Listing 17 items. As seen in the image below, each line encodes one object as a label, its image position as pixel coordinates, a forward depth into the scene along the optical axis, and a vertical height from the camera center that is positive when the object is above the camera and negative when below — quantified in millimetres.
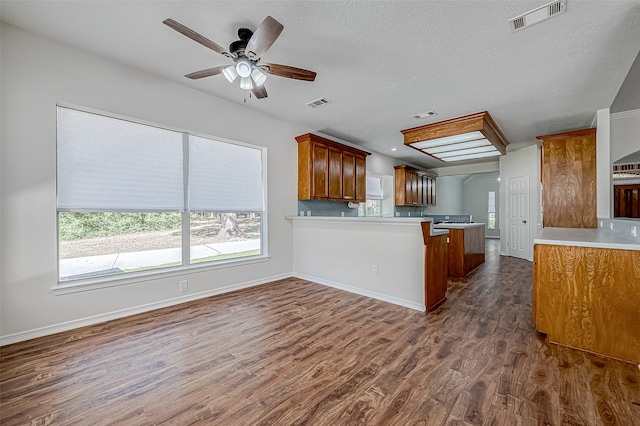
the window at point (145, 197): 2705 +230
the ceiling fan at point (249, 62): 1941 +1332
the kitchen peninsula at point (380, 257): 3199 -625
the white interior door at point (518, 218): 6320 -147
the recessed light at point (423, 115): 4100 +1590
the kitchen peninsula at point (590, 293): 2074 -709
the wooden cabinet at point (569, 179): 4305 +554
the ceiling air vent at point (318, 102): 3758 +1650
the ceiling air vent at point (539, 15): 1960 +1559
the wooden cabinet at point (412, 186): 7352 +802
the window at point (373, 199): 6675 +391
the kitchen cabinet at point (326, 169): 4641 +846
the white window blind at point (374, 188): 6840 +685
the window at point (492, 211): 11628 +58
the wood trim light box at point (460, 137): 4082 +1292
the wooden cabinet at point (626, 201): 3059 +133
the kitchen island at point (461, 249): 4809 -689
